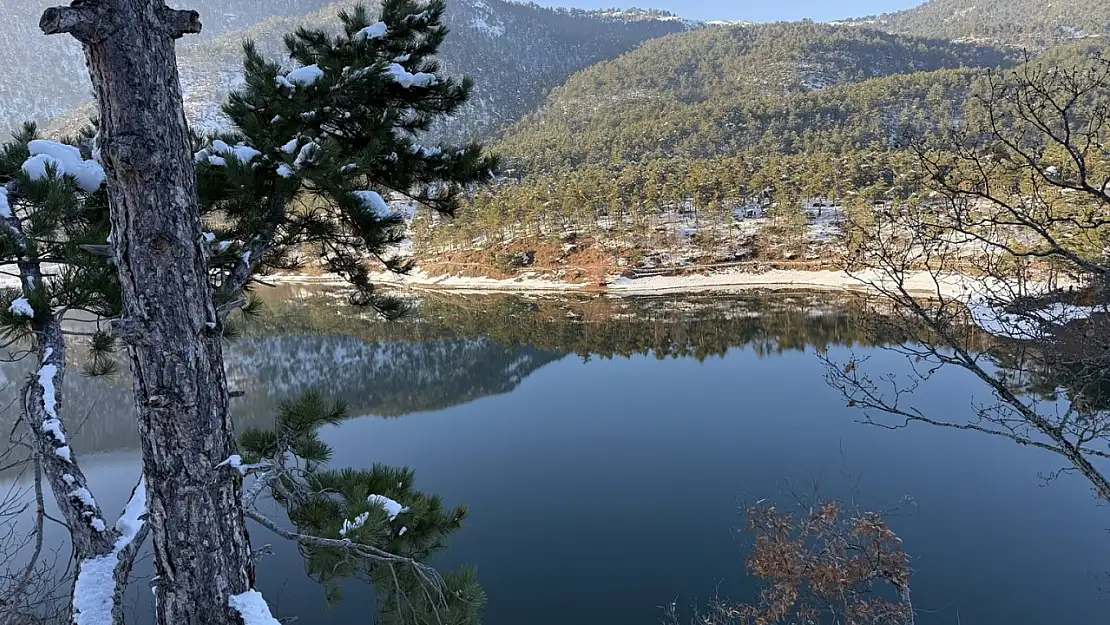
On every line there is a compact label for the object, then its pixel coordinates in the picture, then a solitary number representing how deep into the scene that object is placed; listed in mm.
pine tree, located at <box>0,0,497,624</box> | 2186
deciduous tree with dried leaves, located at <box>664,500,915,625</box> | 5862
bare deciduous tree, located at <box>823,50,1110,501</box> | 2221
